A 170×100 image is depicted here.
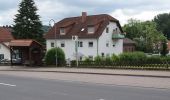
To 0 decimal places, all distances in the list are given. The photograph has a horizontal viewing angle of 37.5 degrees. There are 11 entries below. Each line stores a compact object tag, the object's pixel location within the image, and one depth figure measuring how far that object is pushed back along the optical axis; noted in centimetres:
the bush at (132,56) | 2264
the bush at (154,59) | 2166
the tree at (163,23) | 10185
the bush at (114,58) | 2500
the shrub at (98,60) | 2539
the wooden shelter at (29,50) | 2939
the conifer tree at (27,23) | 5131
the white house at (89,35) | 4712
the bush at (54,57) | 2819
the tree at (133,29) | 8848
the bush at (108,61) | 2456
